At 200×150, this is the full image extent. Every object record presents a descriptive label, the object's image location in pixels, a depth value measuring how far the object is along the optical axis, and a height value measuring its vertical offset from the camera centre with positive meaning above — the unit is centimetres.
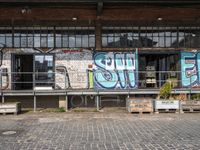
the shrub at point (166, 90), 919 -77
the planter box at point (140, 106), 889 -146
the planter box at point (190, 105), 902 -146
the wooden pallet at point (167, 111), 902 -171
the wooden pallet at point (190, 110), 904 -169
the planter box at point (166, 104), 898 -138
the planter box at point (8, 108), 873 -152
